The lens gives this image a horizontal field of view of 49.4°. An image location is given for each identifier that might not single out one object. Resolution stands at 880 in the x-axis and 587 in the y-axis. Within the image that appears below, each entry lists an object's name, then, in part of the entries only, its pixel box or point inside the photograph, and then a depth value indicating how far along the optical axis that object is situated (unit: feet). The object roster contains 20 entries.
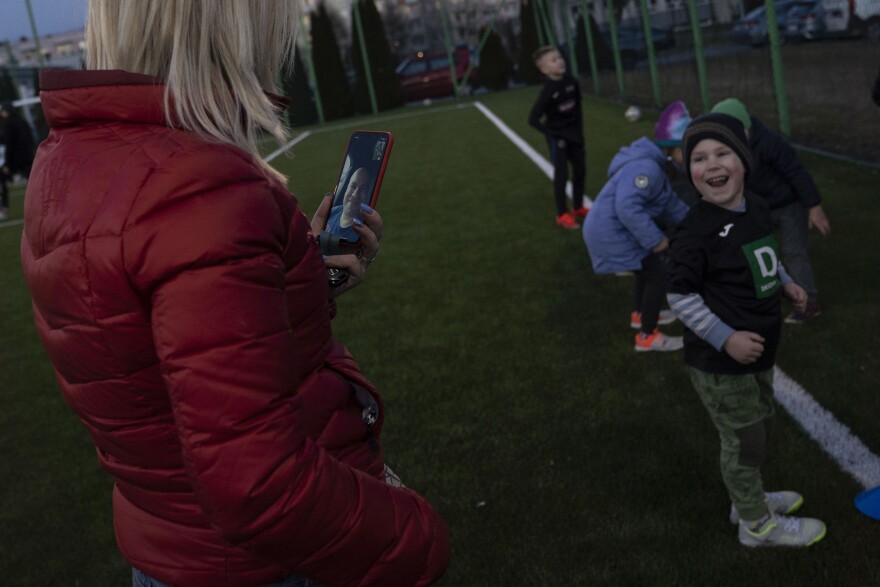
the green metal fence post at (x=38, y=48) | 113.68
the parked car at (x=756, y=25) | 38.78
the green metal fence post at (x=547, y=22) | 93.45
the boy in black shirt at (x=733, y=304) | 10.85
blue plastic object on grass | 11.44
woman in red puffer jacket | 4.01
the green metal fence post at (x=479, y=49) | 111.55
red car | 113.19
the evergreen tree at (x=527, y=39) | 108.06
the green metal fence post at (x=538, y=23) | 104.11
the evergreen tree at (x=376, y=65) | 111.04
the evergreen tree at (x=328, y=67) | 110.42
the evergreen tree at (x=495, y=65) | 110.63
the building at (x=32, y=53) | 115.14
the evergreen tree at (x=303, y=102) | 110.73
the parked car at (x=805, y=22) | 36.70
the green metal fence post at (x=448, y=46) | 111.96
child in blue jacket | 17.90
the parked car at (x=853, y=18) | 32.12
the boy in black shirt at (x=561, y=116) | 32.78
